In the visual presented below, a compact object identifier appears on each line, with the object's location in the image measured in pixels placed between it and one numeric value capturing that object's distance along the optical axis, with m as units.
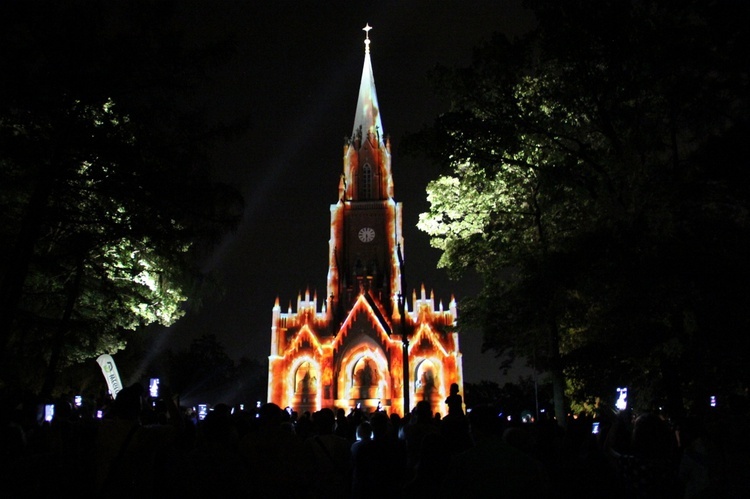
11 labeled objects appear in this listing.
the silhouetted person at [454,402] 6.80
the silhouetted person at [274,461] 4.61
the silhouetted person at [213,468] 4.29
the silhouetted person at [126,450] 4.62
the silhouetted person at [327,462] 5.33
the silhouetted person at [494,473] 3.33
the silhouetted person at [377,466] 5.73
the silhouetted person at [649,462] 4.88
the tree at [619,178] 10.87
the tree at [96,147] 10.48
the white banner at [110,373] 14.60
